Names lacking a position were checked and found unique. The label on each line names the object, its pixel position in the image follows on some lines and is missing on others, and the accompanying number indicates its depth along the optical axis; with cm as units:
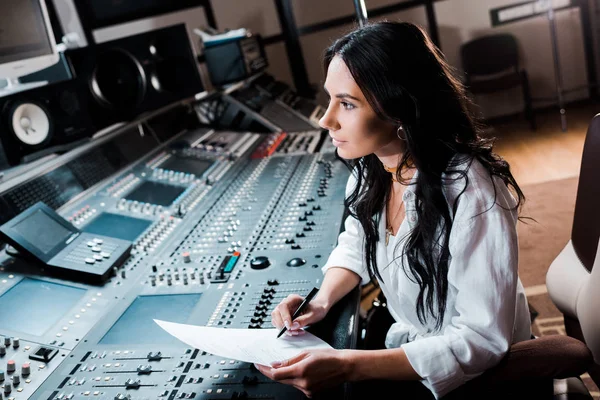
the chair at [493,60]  499
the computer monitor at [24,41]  195
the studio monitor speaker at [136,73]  230
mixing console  114
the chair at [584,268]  127
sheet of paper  108
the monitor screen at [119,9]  509
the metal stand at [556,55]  464
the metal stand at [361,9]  193
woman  105
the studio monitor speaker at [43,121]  195
